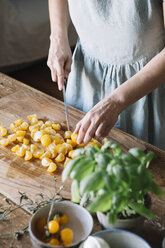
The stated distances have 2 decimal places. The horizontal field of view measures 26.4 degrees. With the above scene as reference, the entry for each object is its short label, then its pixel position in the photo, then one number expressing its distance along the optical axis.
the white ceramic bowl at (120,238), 0.83
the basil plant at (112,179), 0.73
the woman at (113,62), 1.34
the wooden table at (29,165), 1.03
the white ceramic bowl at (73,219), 0.86
